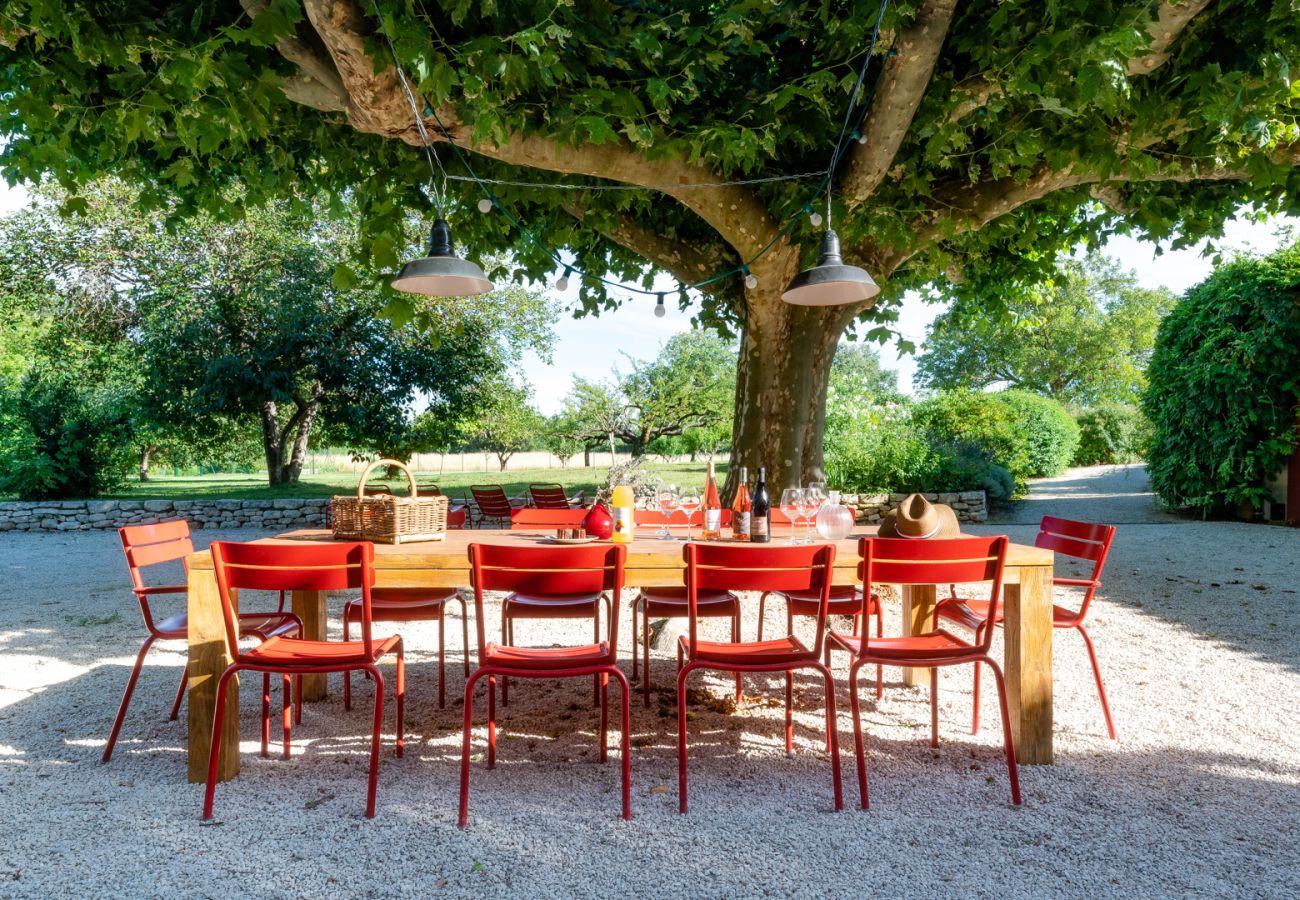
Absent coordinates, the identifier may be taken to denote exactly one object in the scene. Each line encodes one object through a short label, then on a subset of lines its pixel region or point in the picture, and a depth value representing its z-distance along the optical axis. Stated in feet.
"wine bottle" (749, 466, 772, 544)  10.58
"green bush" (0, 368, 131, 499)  38.01
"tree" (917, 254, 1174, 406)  85.25
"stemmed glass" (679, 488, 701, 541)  11.61
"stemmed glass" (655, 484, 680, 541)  11.84
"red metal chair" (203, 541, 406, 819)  8.41
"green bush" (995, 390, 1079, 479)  50.96
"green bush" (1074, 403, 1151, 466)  64.95
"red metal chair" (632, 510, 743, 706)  11.50
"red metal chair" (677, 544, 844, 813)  8.48
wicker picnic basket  9.91
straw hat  9.78
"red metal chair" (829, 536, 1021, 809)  8.72
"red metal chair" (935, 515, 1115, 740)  10.93
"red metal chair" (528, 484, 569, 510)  29.37
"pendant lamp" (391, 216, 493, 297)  11.14
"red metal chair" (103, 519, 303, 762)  10.17
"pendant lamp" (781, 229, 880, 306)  10.93
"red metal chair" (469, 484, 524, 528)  32.07
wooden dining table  9.11
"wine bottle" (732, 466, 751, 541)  11.12
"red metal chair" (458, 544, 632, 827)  8.29
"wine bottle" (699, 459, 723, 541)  11.08
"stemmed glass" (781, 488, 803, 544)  10.91
